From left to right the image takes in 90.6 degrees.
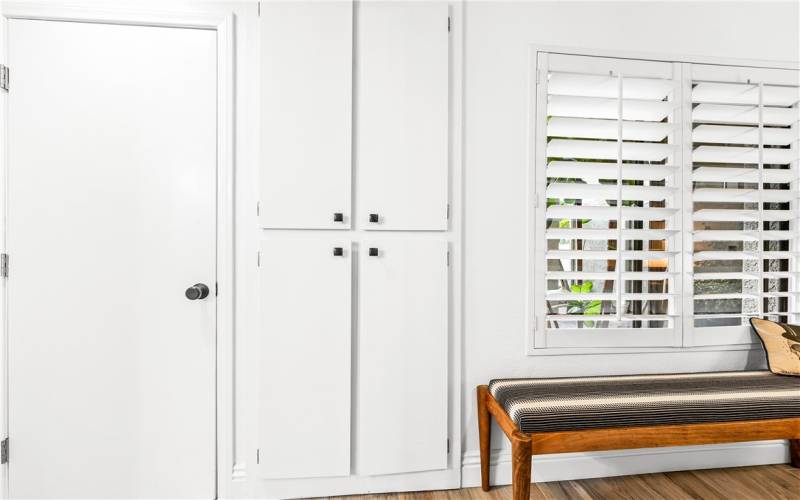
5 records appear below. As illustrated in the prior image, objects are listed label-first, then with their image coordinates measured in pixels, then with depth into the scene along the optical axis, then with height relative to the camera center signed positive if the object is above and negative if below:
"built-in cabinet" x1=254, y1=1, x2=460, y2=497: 1.58 +0.00
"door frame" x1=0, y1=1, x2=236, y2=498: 1.54 +0.31
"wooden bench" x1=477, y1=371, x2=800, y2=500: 1.37 -0.59
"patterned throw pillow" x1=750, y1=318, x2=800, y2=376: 1.70 -0.41
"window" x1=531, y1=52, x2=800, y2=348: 1.74 +0.24
